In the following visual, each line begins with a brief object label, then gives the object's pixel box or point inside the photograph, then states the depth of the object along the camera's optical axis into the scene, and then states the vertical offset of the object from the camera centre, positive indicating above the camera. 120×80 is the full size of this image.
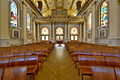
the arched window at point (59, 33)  13.05 +1.36
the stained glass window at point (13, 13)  5.61 +2.61
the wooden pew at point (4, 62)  1.30 -0.52
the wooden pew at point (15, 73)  0.83 -0.49
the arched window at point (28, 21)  8.58 +2.64
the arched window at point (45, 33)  13.02 +1.26
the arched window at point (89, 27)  8.72 +1.85
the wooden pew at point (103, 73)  0.82 -0.50
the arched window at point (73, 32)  12.96 +1.46
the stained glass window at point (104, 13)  5.81 +2.67
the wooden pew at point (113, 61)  1.32 -0.52
